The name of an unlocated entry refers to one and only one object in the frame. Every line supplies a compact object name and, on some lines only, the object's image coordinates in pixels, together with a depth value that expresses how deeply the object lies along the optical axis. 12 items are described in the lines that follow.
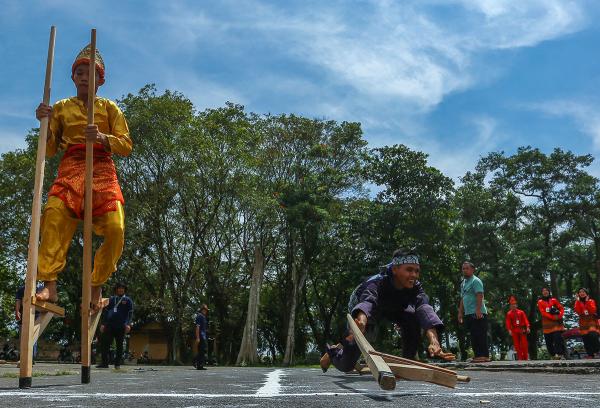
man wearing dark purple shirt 4.83
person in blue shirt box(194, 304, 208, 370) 14.26
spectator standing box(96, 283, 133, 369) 11.17
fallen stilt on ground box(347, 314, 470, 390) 3.06
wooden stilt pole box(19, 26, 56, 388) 4.01
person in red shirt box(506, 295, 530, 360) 14.66
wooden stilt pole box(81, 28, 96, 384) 4.56
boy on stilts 5.04
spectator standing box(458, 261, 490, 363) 10.27
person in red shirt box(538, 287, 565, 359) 13.44
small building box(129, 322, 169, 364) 46.53
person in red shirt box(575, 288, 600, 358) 13.12
